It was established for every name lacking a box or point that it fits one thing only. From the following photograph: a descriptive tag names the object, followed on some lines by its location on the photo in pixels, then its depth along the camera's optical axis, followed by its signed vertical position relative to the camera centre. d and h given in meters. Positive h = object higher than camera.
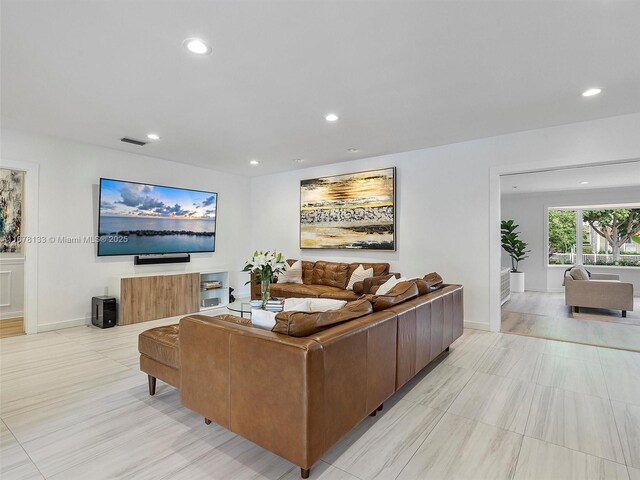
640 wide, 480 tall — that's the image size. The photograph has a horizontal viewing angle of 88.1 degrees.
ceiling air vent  4.62 +1.45
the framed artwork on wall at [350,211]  5.36 +0.56
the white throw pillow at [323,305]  2.36 -0.45
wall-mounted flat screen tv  5.02 +0.39
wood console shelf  4.89 -0.85
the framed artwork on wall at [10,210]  5.44 +0.53
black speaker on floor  4.66 -0.99
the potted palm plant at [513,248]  8.16 -0.13
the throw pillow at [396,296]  2.56 -0.43
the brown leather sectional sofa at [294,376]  1.64 -0.77
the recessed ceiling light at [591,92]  3.05 +1.42
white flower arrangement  3.71 -0.28
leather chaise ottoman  2.44 -0.87
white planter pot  8.12 -0.94
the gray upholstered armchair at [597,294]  5.57 -0.88
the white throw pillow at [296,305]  2.27 -0.44
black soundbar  5.42 -0.29
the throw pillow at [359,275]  5.18 -0.51
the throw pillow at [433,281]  3.44 -0.41
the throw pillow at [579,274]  5.96 -0.56
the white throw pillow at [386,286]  3.96 -0.53
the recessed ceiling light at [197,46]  2.32 +1.41
